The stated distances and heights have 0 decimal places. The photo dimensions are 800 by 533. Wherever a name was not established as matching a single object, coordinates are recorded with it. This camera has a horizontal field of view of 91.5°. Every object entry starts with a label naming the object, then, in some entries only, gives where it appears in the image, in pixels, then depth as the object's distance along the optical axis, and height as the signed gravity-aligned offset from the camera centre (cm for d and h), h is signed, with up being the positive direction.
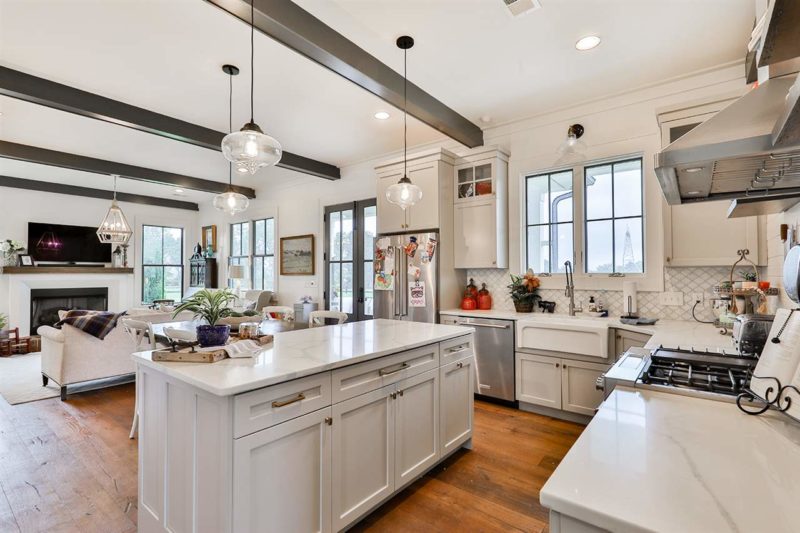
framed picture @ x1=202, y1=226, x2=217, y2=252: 834 +76
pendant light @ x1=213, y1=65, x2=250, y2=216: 405 +73
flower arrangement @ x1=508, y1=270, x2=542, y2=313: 395 -22
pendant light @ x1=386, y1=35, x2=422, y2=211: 305 +61
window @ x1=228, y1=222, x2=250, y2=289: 762 +50
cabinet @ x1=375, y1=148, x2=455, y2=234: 416 +84
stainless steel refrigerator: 410 -7
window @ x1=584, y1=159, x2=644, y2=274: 353 +49
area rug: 403 -127
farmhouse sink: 313 -55
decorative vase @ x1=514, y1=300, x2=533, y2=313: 394 -36
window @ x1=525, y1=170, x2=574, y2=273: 393 +51
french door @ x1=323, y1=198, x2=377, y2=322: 555 +21
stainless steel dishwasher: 363 -83
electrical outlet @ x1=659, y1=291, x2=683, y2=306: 326 -24
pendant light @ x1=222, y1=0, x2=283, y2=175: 233 +76
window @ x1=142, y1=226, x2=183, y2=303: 814 +17
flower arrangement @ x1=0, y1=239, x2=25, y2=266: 636 +36
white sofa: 390 -87
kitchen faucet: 371 -19
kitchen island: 144 -71
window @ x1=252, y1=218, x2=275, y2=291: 716 +31
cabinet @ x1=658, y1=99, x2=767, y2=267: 272 +30
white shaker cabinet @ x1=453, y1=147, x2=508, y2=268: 407 +66
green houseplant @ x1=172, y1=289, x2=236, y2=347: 190 -20
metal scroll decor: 105 -37
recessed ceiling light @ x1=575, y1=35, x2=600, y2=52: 273 +162
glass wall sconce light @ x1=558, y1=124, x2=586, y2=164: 351 +112
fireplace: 678 -55
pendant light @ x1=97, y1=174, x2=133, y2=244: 522 +60
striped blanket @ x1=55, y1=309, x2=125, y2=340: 394 -51
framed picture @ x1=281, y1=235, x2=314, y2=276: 636 +26
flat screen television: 680 +49
